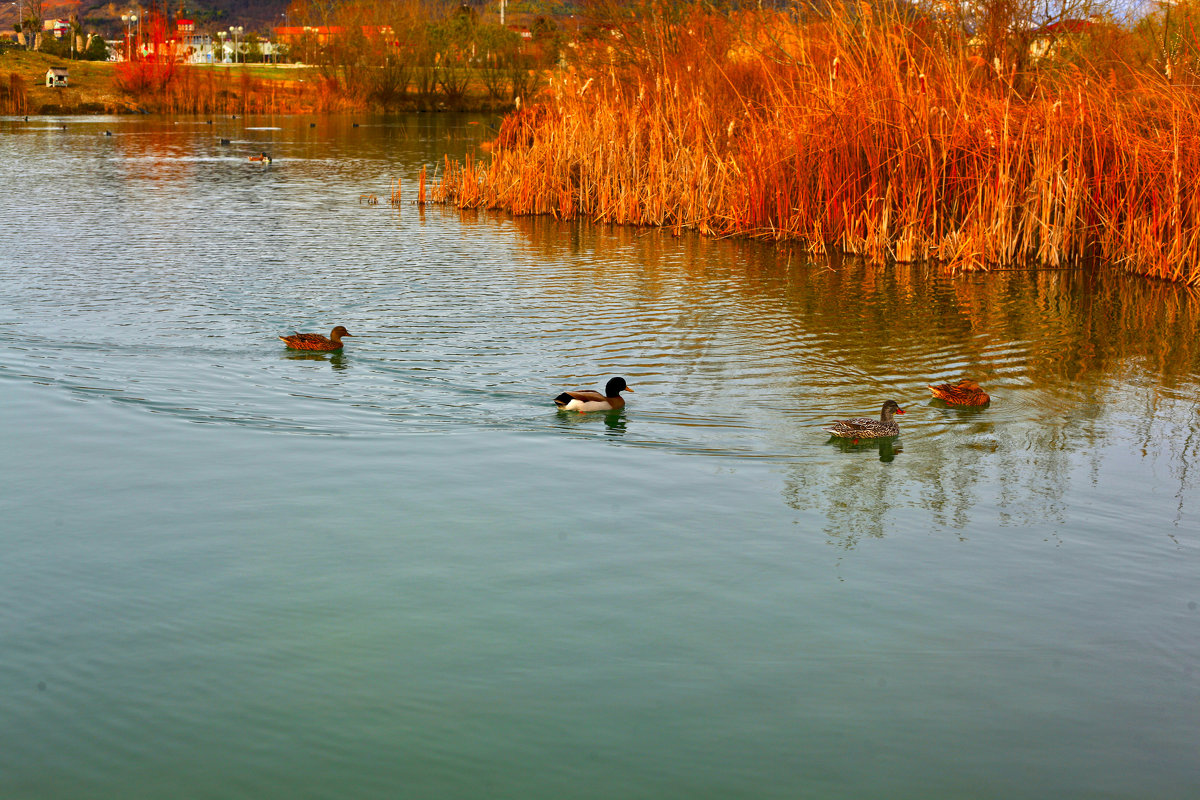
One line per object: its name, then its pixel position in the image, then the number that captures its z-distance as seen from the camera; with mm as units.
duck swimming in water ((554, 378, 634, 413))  8609
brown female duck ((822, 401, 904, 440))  8070
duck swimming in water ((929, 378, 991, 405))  9039
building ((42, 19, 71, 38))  110738
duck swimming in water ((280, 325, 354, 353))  10523
